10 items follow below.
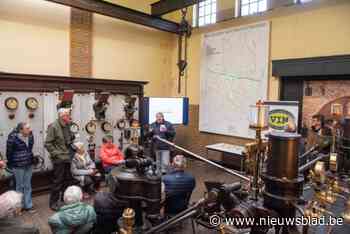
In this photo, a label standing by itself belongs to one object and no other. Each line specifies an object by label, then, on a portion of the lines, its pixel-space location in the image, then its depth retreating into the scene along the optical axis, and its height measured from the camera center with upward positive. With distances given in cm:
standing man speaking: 478 -51
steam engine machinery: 90 -34
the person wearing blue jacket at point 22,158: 359 -79
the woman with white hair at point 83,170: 422 -110
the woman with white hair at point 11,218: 199 -93
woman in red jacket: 466 -92
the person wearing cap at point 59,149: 374 -67
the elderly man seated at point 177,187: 300 -95
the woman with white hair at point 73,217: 232 -103
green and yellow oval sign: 443 -13
